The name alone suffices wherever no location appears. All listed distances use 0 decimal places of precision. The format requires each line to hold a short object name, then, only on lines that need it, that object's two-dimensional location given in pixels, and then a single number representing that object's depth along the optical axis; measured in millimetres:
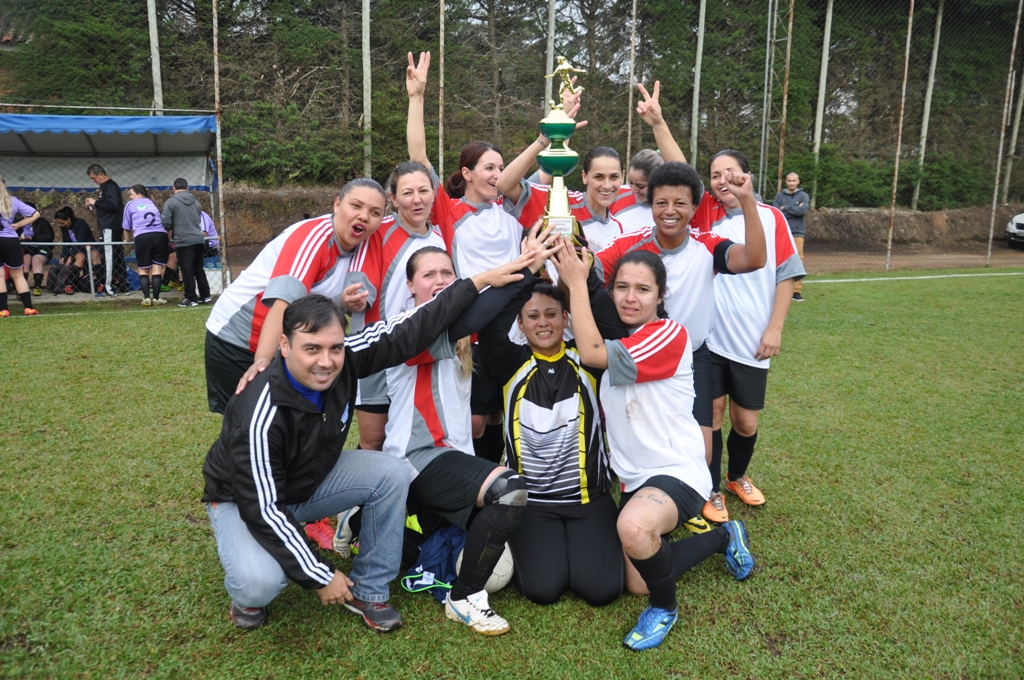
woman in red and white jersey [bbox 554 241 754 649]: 2617
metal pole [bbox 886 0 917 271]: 13041
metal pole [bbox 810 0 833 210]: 18484
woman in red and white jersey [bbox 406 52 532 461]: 3689
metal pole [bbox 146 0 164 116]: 11652
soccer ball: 2869
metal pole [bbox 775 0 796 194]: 12170
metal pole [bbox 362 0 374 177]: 12594
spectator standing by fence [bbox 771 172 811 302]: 11297
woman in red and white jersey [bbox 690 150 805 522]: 3639
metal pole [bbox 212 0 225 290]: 9086
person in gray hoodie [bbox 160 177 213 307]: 9531
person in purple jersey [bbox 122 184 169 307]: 9648
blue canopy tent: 10025
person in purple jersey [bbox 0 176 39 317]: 8398
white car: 18047
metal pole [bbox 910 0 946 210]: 18453
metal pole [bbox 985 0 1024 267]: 13000
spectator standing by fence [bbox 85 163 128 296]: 10250
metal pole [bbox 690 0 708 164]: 14898
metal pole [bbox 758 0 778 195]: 12297
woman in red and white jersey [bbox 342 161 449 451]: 3285
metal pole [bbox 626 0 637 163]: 11765
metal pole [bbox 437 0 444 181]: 10141
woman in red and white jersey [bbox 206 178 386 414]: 2891
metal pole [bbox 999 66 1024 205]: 19375
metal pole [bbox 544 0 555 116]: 12262
